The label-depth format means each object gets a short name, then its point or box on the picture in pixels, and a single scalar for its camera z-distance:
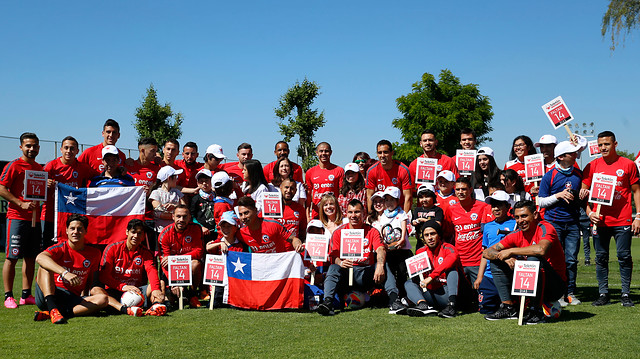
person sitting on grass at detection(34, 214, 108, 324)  7.16
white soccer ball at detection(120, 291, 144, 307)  7.60
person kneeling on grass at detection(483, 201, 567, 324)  6.78
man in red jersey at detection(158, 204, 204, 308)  8.24
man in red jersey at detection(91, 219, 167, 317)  7.82
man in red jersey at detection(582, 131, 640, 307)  7.98
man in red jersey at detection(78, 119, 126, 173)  9.40
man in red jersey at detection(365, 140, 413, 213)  9.70
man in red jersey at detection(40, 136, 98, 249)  8.73
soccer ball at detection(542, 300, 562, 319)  6.89
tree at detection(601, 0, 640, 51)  21.67
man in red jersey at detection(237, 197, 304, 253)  8.34
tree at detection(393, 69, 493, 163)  46.81
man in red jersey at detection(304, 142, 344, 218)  10.09
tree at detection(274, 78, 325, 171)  35.91
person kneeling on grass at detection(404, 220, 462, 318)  7.45
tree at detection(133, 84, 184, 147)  31.00
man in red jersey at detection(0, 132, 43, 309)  8.43
